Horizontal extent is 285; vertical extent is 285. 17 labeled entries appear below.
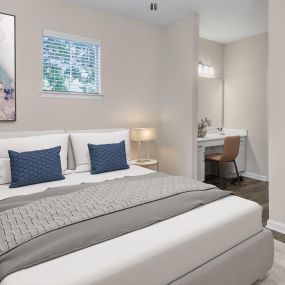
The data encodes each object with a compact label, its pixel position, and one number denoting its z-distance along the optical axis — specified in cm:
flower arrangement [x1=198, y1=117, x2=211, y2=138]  440
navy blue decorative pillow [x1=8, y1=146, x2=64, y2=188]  231
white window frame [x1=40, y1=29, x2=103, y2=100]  308
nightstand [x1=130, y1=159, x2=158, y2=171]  352
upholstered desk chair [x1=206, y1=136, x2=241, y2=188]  403
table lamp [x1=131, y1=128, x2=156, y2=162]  361
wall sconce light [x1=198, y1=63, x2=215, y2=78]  468
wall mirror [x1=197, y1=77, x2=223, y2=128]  475
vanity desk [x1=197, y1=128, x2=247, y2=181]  428
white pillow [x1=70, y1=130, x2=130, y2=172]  291
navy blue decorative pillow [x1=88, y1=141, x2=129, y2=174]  281
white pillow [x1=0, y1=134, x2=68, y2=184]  242
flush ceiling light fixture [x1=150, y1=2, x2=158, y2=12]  315
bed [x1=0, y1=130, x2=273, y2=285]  113
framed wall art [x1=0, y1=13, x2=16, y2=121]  277
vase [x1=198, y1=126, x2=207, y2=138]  440
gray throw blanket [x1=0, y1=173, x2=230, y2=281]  122
